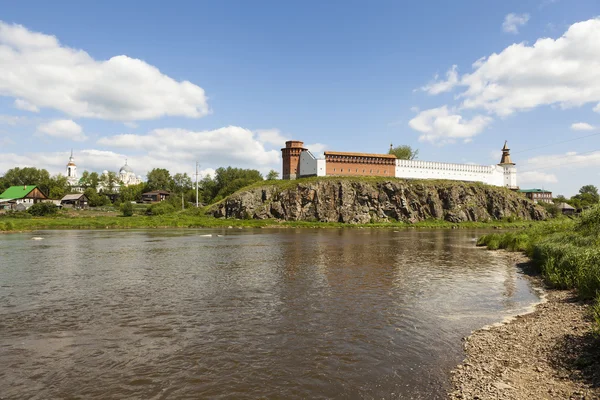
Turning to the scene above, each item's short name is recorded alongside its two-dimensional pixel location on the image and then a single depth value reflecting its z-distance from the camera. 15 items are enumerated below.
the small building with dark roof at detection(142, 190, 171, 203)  136.00
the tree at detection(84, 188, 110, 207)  119.19
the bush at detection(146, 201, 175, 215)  100.31
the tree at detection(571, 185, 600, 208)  153.18
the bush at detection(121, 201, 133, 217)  93.81
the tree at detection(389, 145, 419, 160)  149.62
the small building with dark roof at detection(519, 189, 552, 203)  178.05
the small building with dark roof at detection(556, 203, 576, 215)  136.12
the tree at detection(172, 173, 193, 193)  152.39
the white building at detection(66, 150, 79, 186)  173.75
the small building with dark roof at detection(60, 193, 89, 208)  114.94
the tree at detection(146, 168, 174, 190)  149.62
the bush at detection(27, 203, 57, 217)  83.81
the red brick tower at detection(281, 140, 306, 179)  116.94
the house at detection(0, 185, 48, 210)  105.50
